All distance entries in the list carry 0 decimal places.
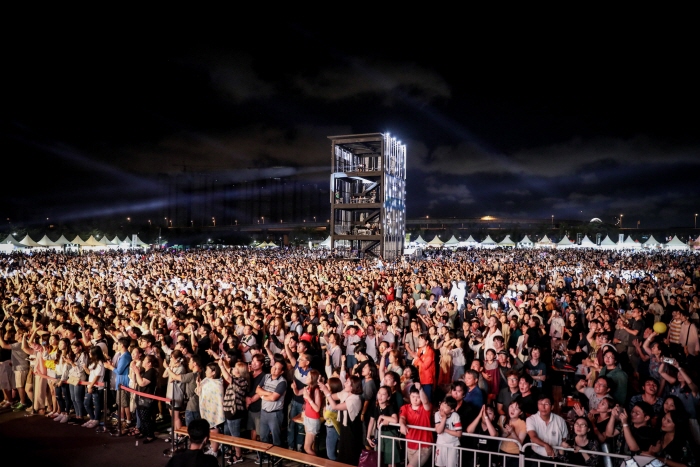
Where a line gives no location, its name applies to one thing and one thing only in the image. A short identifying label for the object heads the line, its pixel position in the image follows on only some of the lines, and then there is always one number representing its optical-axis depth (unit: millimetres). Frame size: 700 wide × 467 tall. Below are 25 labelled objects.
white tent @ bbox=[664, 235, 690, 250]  55269
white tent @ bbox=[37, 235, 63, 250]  43719
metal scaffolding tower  40281
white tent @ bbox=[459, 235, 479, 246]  69700
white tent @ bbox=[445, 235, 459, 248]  66444
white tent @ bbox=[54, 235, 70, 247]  46134
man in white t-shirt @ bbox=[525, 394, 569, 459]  4539
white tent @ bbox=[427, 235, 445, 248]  63594
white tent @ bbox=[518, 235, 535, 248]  71250
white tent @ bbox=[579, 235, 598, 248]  59375
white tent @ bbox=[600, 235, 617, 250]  58250
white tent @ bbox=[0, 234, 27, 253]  37031
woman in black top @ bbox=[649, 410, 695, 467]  4348
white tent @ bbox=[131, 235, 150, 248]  55644
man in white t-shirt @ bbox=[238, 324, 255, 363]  7441
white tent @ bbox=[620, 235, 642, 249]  59750
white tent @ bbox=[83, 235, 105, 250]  46031
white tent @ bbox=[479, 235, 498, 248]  68150
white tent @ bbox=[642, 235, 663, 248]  60375
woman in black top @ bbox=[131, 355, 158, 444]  6453
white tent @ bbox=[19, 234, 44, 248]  41188
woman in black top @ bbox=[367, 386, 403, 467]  4934
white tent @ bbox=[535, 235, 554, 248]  65738
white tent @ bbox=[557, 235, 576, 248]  62875
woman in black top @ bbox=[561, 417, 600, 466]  4359
